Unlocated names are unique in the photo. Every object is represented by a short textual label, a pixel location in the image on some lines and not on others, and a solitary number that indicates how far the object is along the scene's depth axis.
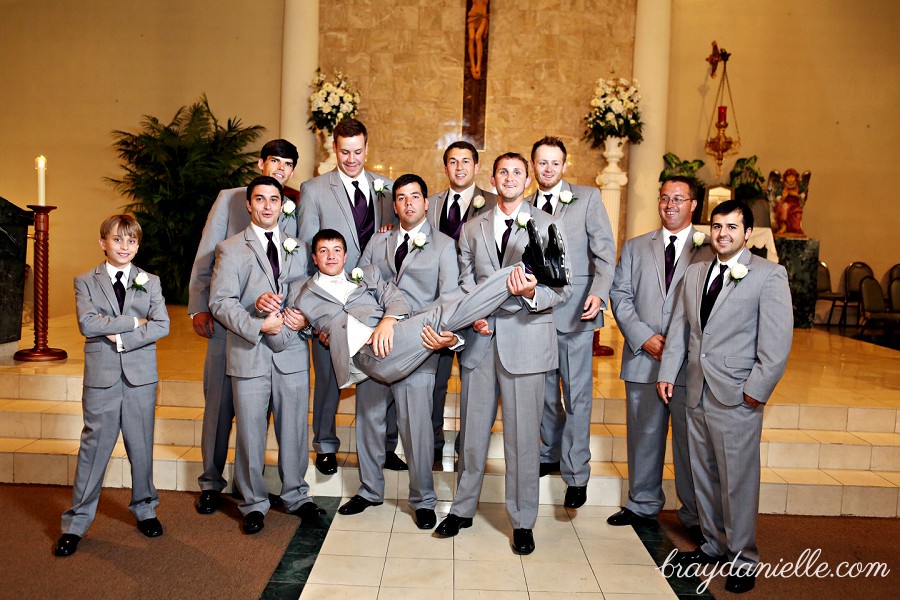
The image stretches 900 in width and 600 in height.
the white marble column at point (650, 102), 9.55
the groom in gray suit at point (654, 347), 3.96
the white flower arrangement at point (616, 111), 8.96
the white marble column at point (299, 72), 9.54
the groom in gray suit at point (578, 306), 4.12
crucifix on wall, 9.62
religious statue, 9.90
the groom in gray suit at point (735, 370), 3.41
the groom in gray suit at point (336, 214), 4.32
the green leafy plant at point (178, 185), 9.36
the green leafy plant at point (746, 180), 10.12
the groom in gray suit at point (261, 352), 3.85
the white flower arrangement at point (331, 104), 8.98
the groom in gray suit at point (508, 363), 3.71
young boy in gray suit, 3.62
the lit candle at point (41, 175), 5.45
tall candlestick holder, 5.76
